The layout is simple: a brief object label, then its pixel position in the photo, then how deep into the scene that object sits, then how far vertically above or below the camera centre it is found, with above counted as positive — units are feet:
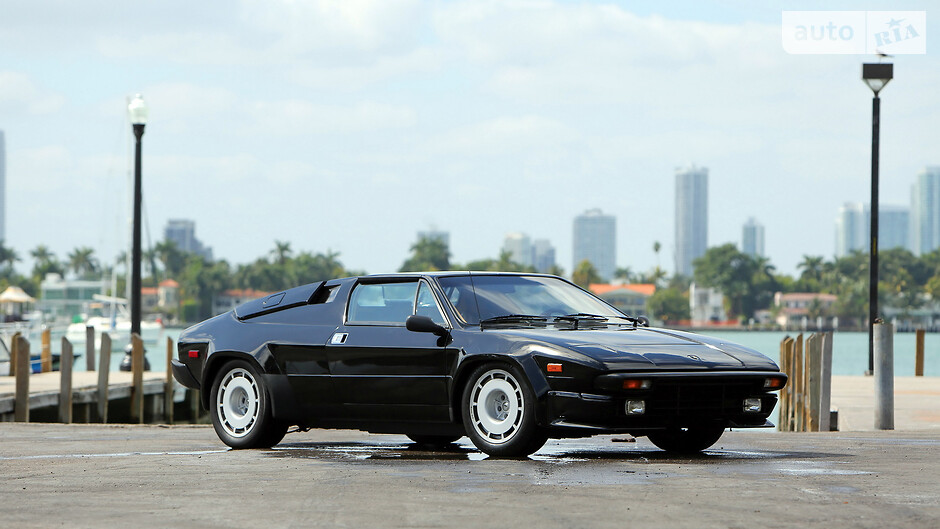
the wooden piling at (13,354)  71.36 -4.15
